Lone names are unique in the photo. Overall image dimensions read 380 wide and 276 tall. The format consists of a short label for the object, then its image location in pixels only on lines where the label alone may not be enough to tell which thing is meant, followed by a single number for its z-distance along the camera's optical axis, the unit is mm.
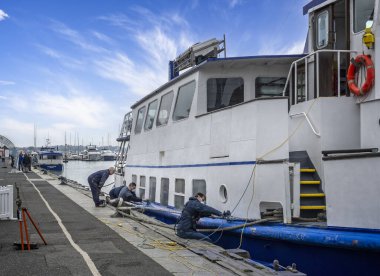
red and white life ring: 7629
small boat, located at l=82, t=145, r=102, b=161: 156275
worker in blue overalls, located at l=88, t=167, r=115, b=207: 15438
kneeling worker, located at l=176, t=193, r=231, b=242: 9180
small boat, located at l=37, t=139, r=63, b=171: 61625
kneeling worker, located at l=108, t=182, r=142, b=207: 14891
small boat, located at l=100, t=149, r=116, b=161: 154125
